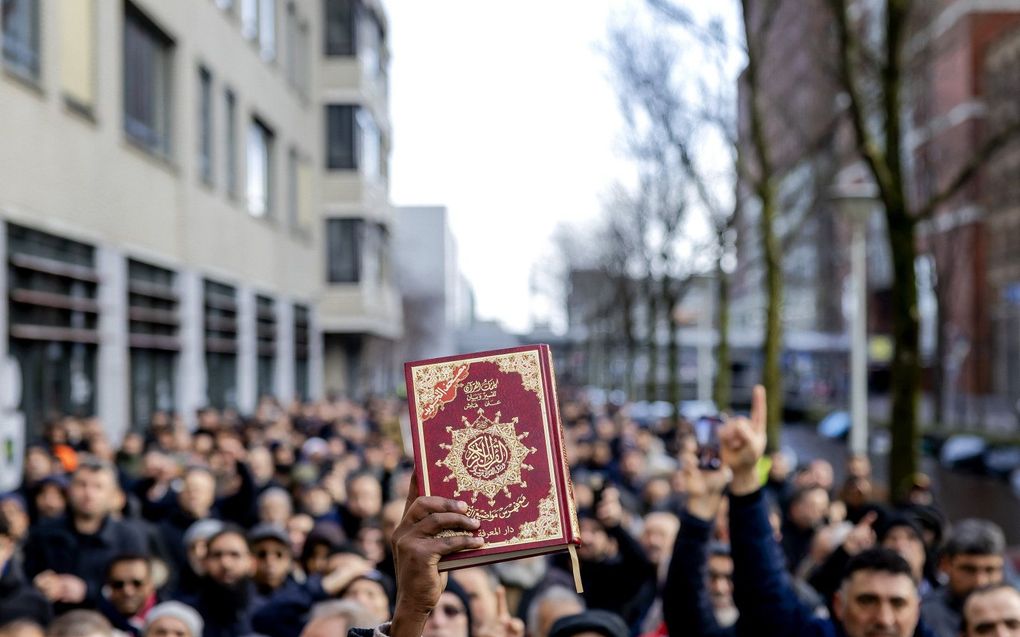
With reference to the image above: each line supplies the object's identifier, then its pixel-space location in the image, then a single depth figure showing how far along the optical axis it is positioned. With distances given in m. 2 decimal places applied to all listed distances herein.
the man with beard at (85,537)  8.76
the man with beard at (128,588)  7.36
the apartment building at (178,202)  16.88
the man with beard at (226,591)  7.79
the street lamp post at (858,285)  20.53
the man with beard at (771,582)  4.89
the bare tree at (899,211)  14.68
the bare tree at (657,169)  29.66
